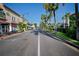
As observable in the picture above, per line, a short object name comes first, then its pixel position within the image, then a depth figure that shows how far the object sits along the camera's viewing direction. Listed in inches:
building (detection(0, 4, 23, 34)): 319.9
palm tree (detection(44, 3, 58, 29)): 360.7
